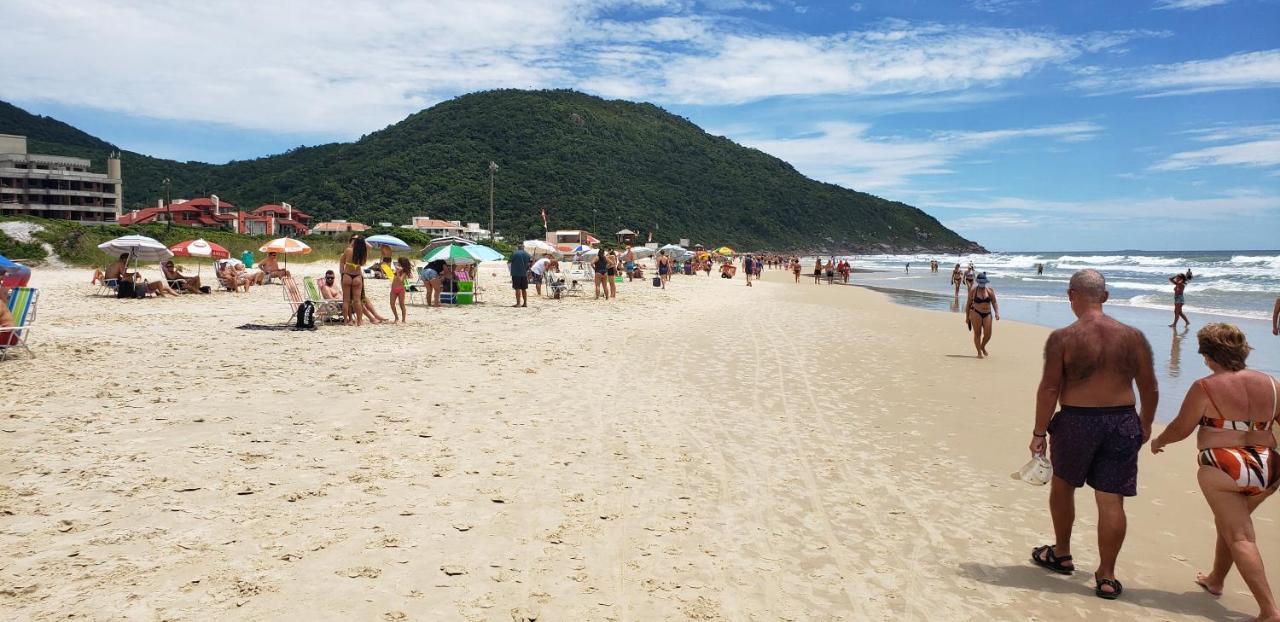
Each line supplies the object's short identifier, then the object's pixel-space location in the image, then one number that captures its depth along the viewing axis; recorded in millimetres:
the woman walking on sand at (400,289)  12218
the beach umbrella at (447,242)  15440
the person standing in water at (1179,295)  15781
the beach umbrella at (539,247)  23983
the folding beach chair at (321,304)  11648
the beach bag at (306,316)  11211
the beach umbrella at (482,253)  15195
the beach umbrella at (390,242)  18094
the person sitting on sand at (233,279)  17688
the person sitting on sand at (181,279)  16703
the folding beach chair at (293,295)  11664
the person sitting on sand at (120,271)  15836
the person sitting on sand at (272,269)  20422
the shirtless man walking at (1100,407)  3150
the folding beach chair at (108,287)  15923
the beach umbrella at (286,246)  18109
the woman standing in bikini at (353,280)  11320
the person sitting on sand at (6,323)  7708
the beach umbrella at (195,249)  18398
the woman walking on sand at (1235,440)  2865
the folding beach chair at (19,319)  7723
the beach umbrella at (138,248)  15859
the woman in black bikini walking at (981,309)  10414
